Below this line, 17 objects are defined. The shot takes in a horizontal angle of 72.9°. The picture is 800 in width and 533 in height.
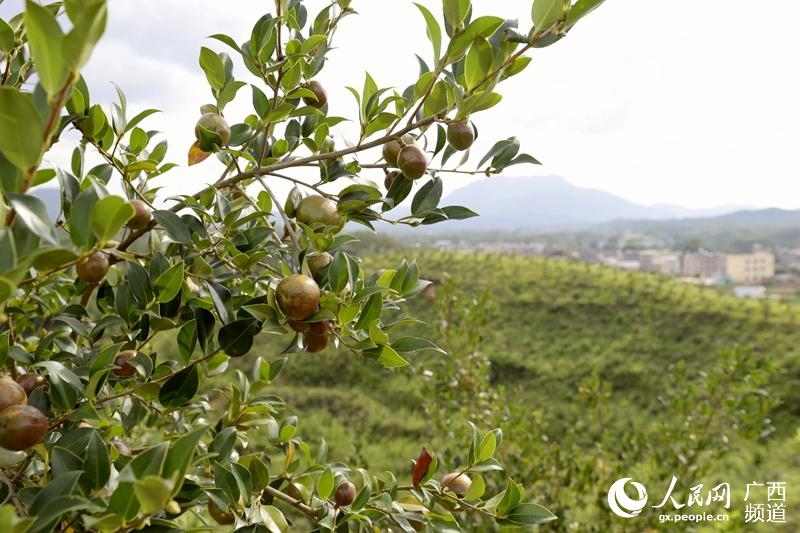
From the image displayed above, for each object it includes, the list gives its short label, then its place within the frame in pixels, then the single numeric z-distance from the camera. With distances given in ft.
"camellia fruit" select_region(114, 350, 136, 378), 2.72
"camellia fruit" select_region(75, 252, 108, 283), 2.23
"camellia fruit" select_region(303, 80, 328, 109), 3.24
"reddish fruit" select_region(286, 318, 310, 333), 2.35
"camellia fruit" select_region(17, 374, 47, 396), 2.47
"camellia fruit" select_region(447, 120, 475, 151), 2.62
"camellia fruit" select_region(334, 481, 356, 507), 2.81
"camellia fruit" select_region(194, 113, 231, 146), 2.83
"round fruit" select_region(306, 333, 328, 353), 2.47
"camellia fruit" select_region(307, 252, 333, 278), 2.52
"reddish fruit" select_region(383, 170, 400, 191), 3.10
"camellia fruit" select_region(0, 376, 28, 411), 1.93
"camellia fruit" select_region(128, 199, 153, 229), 2.67
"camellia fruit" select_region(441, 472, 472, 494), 2.94
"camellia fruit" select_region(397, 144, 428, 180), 2.74
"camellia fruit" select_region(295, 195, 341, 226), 2.78
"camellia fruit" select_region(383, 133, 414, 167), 2.88
